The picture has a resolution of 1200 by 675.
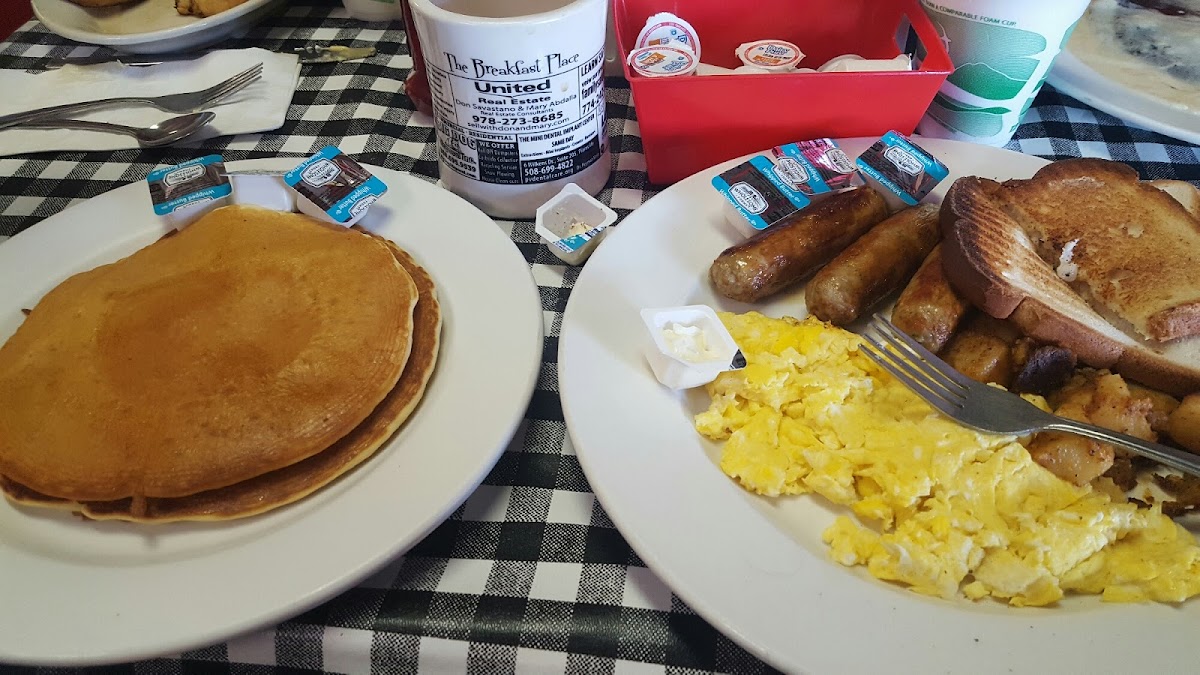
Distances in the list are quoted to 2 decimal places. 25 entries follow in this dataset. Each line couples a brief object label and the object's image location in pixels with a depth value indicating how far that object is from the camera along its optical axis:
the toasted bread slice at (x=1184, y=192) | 0.44
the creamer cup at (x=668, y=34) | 0.47
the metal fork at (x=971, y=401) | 0.33
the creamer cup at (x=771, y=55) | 0.49
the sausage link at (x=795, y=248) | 0.40
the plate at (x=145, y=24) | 0.58
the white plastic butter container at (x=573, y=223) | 0.44
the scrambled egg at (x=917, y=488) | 0.31
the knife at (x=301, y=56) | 0.60
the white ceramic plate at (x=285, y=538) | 0.29
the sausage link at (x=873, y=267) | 0.39
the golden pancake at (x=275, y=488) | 0.33
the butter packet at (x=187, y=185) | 0.42
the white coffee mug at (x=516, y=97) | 0.39
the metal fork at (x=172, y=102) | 0.55
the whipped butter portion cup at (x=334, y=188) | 0.42
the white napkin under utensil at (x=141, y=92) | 0.54
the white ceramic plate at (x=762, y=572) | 0.29
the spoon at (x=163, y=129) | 0.53
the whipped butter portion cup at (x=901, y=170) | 0.43
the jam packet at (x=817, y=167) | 0.43
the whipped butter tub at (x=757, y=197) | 0.42
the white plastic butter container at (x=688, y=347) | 0.36
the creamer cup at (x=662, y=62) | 0.45
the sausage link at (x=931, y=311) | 0.38
